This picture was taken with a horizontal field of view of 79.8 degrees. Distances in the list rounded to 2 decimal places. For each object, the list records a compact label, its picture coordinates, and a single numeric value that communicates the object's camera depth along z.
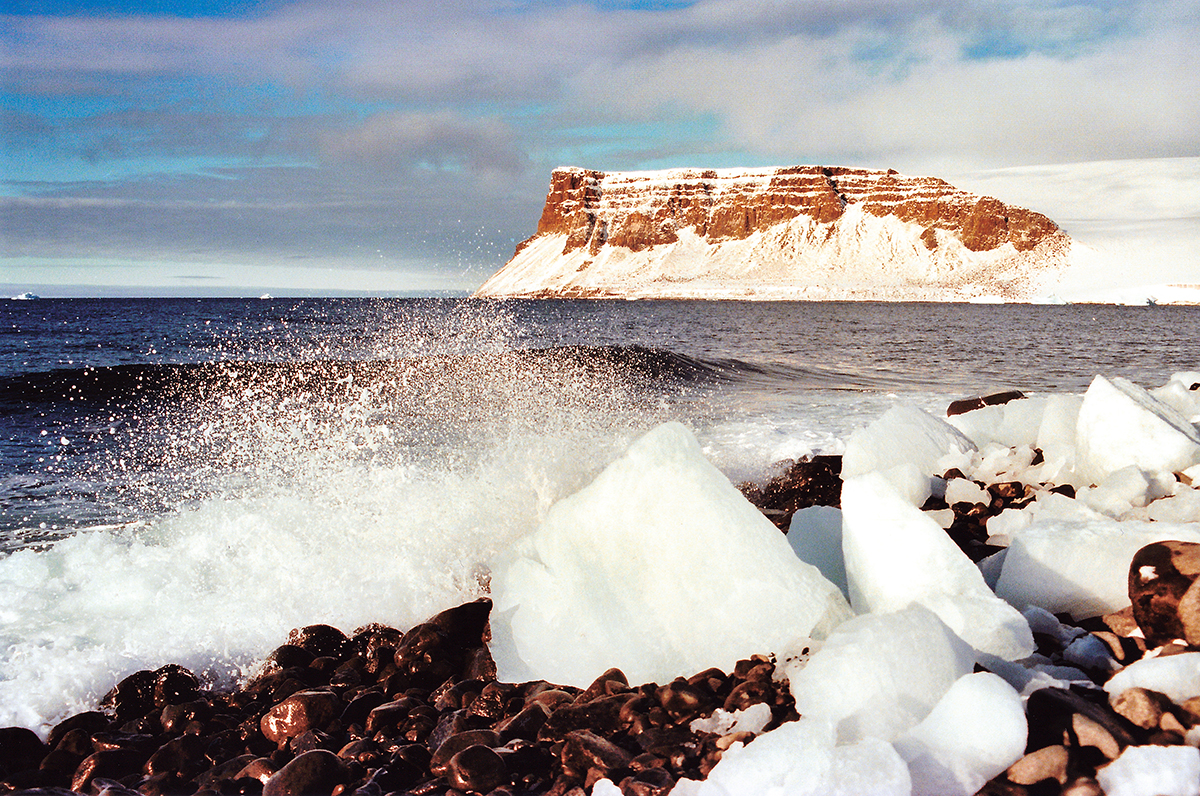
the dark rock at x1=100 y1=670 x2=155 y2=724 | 3.59
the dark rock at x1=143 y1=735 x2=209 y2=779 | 2.96
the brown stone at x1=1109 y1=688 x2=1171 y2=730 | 1.95
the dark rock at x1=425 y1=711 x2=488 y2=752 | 2.89
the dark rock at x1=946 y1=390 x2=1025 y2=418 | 8.29
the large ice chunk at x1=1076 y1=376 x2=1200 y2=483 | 3.85
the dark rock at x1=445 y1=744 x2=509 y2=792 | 2.47
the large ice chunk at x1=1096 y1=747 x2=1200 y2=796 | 1.69
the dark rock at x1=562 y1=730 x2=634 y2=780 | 2.39
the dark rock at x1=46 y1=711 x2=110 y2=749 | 3.29
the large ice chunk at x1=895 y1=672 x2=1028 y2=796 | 1.87
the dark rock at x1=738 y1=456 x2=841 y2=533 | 6.42
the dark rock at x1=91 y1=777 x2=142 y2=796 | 2.69
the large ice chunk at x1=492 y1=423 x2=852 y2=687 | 2.98
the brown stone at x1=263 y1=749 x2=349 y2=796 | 2.53
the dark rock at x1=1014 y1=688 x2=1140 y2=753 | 1.91
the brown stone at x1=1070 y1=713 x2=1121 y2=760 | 1.85
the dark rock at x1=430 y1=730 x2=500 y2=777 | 2.63
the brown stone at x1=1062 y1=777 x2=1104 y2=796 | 1.75
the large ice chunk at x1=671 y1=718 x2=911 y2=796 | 1.79
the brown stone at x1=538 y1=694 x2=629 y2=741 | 2.71
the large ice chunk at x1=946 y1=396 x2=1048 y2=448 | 5.73
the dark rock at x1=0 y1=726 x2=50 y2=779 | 3.15
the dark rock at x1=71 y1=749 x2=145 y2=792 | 2.96
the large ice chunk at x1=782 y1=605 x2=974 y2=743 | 2.11
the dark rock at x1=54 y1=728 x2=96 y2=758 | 3.21
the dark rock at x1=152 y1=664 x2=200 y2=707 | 3.67
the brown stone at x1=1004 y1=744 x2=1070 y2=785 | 1.83
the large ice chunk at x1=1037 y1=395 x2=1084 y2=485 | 4.72
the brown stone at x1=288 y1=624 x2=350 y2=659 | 4.02
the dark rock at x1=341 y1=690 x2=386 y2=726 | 3.21
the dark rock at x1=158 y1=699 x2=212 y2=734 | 3.35
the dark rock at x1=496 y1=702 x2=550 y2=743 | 2.75
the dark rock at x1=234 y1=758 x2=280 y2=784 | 2.74
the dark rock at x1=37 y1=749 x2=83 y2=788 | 3.03
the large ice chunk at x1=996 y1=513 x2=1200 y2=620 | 2.79
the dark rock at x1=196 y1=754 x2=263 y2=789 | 2.76
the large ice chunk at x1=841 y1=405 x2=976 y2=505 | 5.00
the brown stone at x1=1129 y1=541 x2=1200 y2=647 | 2.28
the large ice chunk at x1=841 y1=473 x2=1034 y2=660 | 2.44
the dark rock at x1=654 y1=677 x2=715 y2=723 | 2.65
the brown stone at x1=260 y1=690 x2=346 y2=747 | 3.14
